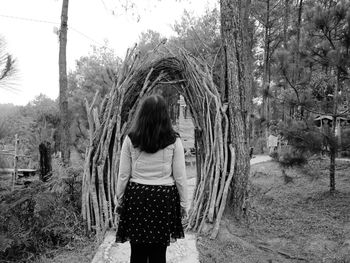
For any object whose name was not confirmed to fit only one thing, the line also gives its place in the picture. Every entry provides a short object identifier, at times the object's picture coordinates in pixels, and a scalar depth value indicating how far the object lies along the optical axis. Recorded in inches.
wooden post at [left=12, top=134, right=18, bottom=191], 260.4
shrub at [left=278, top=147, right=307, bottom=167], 256.2
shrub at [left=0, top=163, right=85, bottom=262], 162.2
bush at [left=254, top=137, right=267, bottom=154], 775.7
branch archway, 174.9
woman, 91.6
